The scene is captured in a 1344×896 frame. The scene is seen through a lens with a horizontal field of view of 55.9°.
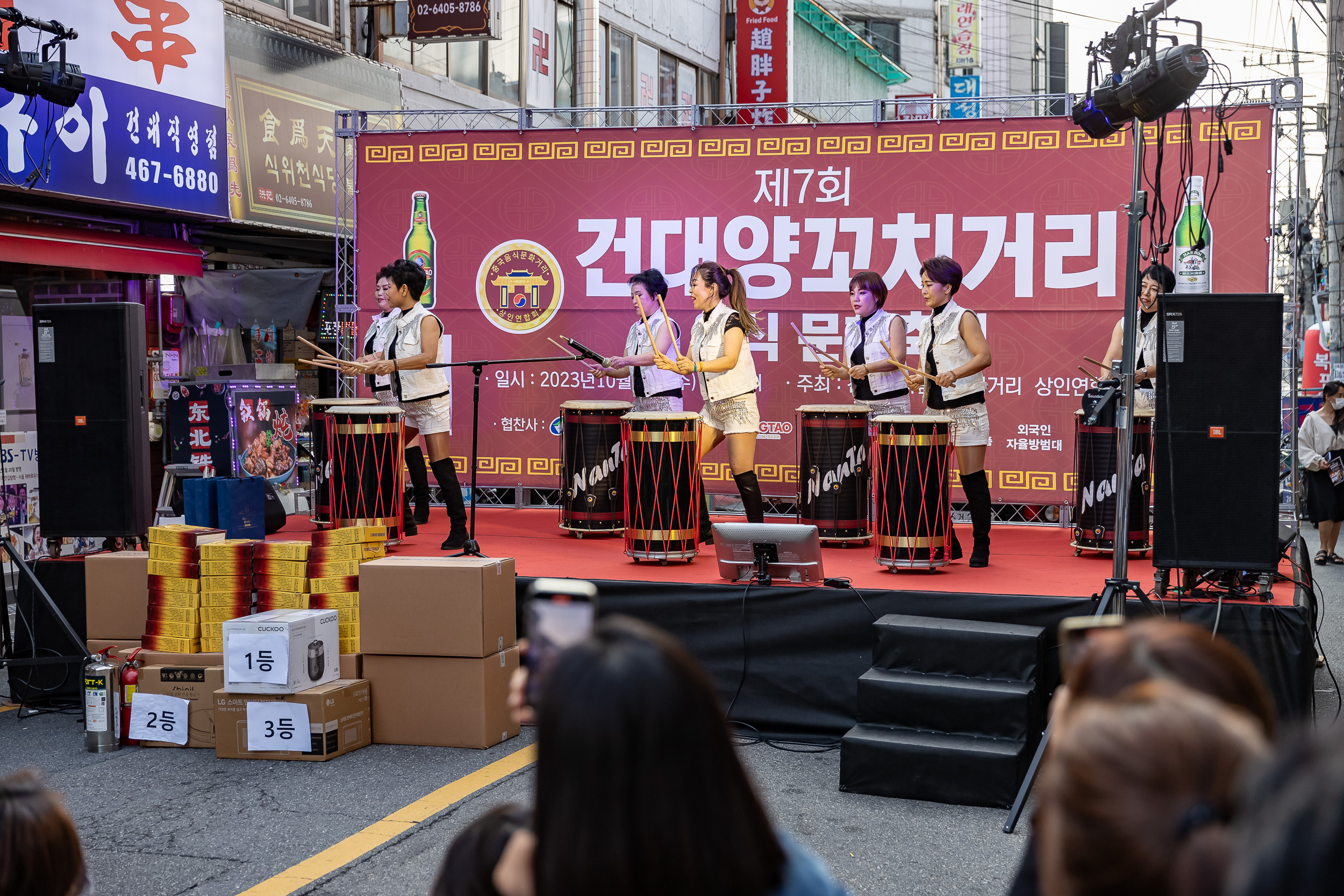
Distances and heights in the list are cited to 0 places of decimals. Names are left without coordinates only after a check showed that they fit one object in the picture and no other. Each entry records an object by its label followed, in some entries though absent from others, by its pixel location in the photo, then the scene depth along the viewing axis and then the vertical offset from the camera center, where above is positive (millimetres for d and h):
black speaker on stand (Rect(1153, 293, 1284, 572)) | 5156 -166
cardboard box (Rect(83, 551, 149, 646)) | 5973 -947
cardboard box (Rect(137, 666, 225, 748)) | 5488 -1278
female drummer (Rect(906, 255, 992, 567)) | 6648 +99
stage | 5137 -986
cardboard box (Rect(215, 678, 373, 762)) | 5242 -1373
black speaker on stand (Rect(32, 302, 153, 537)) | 6160 -119
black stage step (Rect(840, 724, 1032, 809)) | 4684 -1407
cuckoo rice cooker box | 5195 -1071
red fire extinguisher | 5539 -1290
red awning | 9180 +1133
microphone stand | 6684 -218
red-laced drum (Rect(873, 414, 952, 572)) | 6504 -530
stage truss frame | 6574 +1383
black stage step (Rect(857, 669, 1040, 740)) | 4777 -1199
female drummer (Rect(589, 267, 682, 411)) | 7961 +134
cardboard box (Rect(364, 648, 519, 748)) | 5449 -1333
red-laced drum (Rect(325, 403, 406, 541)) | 7438 -402
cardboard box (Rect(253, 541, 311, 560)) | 5754 -714
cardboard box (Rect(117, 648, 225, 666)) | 5602 -1172
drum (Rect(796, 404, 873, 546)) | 7453 -472
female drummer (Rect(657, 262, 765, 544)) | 7117 +134
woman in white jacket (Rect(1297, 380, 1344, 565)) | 10227 -498
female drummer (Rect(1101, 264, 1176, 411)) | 6707 +288
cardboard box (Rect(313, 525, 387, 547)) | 5758 -647
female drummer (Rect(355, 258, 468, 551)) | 7512 +84
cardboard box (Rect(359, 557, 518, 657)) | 5426 -920
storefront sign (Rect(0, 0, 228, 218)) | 9180 +2218
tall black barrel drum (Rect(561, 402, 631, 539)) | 7953 -459
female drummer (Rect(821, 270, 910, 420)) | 7547 +227
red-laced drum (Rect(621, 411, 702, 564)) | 6719 -502
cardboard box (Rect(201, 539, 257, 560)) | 5684 -703
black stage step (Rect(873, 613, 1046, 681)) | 4953 -1017
